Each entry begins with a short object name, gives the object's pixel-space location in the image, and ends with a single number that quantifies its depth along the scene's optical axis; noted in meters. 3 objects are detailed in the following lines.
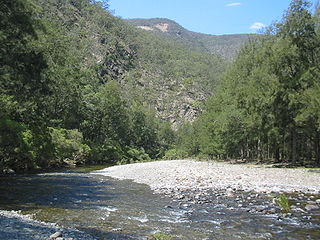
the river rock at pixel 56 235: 9.02
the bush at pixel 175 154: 100.38
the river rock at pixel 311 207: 13.68
